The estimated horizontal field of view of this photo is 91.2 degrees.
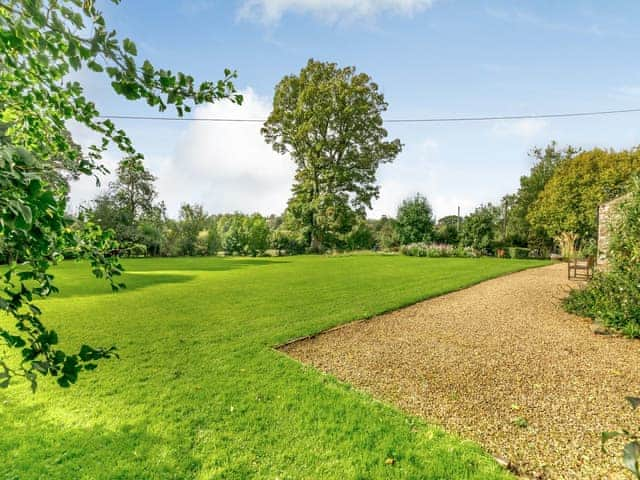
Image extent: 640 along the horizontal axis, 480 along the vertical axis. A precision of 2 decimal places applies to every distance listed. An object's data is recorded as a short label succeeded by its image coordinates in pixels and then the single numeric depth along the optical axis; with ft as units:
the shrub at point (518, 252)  80.87
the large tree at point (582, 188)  70.38
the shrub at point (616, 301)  17.47
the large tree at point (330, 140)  91.30
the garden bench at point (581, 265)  34.47
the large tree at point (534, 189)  100.48
